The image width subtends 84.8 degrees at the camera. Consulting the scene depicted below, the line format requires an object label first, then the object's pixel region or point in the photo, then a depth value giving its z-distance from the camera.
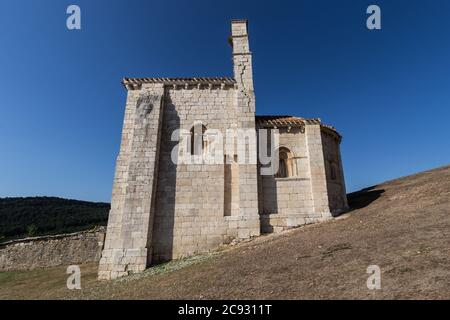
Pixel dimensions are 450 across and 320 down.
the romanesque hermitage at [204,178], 11.79
